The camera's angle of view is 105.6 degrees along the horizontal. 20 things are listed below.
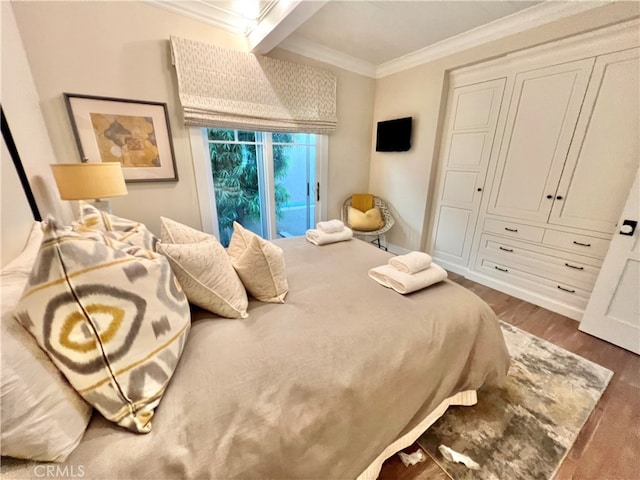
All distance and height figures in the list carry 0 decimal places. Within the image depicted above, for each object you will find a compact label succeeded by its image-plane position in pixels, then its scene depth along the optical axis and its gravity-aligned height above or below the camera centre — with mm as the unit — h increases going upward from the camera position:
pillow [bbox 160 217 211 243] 1171 -344
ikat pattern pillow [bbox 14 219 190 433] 579 -398
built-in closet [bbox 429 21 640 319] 1886 +41
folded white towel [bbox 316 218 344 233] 2199 -554
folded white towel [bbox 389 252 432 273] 1403 -556
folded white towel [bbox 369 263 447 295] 1333 -621
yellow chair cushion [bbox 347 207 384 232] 3352 -748
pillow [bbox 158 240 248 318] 982 -471
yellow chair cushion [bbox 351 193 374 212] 3631 -538
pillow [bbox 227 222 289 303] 1213 -522
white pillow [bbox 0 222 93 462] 492 -513
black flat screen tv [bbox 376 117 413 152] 3182 +376
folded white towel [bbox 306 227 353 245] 2125 -628
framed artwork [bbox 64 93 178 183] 1966 +215
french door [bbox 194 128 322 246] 2699 -212
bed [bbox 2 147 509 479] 631 -712
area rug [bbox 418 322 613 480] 1145 -1340
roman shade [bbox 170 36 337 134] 2205 +715
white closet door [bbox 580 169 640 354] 1741 -893
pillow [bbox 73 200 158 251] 1005 -288
